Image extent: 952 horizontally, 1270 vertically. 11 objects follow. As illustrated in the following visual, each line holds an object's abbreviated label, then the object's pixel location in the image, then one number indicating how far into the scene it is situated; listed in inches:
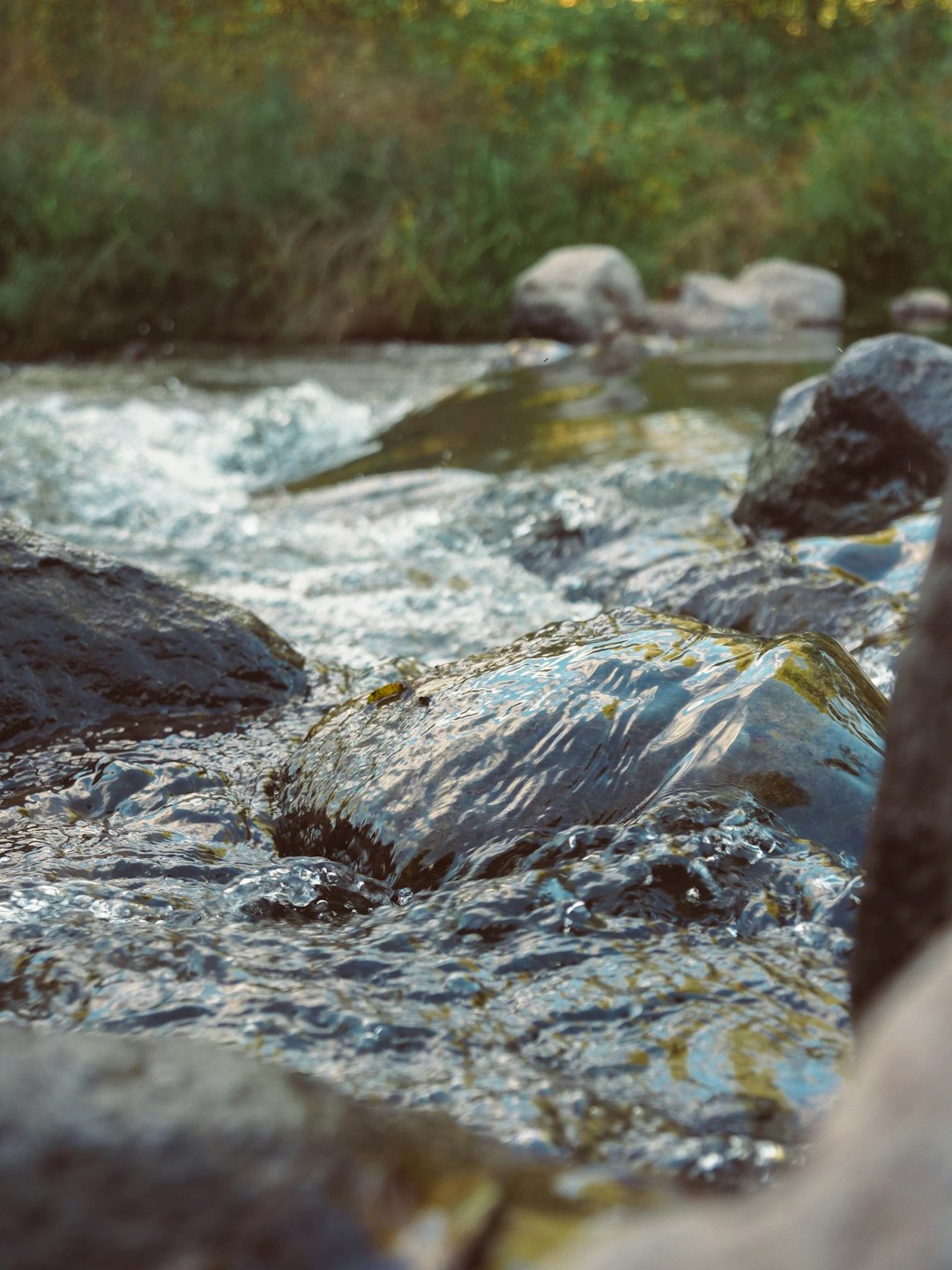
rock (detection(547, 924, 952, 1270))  25.7
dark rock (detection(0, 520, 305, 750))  117.7
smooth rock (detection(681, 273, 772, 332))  461.4
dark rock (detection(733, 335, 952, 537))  180.1
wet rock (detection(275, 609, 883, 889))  86.6
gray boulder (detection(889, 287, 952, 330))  465.7
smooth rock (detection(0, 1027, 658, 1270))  36.0
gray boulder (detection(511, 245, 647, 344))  435.5
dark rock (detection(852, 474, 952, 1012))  41.9
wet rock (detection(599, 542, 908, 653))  143.2
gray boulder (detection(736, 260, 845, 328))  469.4
